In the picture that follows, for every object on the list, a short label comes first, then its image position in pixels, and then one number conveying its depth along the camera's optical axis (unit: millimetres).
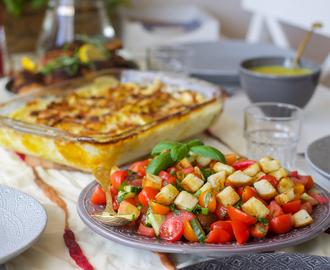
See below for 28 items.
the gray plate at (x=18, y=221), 715
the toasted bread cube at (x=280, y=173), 861
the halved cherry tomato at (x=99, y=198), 877
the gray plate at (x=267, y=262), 674
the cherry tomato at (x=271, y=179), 848
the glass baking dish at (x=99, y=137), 1088
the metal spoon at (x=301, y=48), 1477
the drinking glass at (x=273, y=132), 1178
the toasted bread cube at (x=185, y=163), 905
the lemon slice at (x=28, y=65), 2061
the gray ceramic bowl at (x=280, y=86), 1457
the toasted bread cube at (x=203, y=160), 938
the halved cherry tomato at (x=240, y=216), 751
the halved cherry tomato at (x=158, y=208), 779
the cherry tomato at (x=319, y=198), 853
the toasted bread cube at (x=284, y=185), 837
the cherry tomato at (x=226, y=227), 747
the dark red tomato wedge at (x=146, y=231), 763
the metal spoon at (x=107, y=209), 771
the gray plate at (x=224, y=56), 1884
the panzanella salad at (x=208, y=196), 752
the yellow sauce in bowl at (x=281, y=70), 1595
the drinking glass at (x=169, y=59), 1950
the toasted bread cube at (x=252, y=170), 881
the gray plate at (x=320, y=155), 1007
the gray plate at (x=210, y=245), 708
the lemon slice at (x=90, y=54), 1935
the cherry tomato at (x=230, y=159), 974
